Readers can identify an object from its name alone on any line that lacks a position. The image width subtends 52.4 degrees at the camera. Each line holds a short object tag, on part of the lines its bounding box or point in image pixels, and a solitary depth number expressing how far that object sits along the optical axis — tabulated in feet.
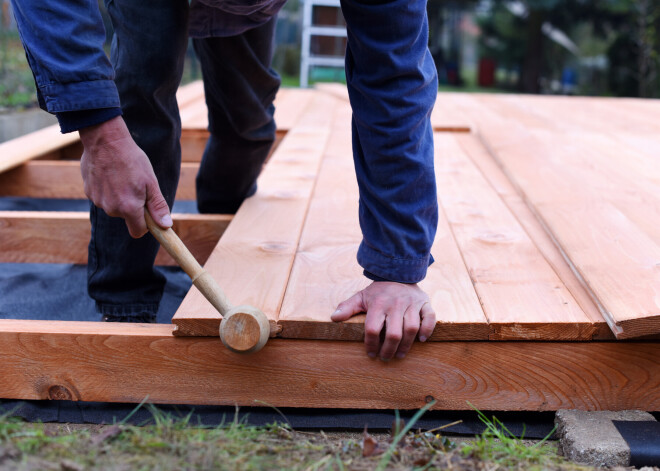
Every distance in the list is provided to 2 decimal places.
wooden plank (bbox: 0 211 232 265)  7.45
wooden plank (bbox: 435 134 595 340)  4.73
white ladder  27.63
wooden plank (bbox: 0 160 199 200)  10.09
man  4.15
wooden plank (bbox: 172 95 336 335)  4.96
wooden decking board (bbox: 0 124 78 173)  9.87
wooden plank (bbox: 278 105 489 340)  4.78
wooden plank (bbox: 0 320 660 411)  4.84
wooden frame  4.80
